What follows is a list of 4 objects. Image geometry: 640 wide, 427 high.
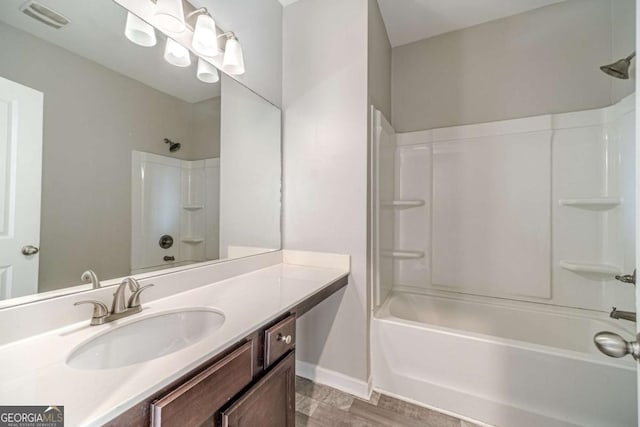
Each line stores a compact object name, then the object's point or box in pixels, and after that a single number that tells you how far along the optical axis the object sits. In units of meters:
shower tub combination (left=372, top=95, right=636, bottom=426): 1.29
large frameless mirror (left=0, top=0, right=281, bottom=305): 0.76
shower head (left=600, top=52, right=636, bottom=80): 1.33
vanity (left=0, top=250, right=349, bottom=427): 0.49
